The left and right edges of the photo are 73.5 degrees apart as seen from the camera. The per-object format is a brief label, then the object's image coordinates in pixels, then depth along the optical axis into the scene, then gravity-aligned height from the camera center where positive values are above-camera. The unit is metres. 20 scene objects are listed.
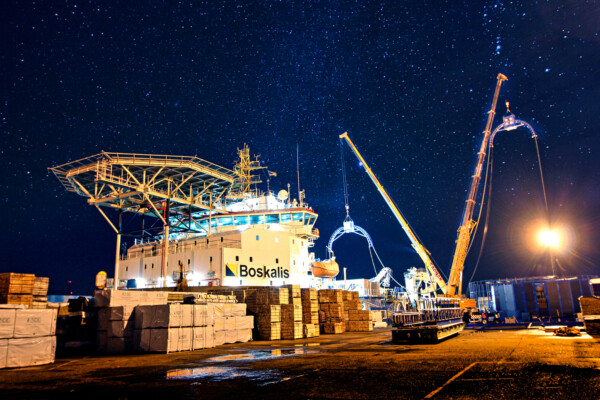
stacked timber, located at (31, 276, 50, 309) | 13.52 +0.13
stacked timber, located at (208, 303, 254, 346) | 16.83 -1.42
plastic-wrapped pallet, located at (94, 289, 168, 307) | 14.69 -0.17
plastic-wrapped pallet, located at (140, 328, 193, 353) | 13.38 -1.58
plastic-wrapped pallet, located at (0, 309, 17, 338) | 10.98 -0.71
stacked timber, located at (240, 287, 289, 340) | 19.67 -0.86
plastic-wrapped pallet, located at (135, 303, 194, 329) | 13.55 -0.79
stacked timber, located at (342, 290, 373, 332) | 27.12 -2.00
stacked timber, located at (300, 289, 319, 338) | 22.55 -1.15
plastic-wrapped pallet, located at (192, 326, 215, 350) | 14.54 -1.69
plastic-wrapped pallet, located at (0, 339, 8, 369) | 10.80 -1.42
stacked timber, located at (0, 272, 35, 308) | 12.60 +0.25
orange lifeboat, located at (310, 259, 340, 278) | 40.78 +1.81
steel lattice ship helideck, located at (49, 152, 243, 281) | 33.44 +10.03
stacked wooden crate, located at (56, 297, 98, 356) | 14.32 -1.18
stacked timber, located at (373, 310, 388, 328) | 34.21 -3.05
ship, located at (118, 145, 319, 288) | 34.22 +3.85
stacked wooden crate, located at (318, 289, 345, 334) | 25.36 -1.61
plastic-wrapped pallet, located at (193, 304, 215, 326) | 14.61 -0.88
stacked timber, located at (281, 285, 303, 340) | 20.08 -1.65
